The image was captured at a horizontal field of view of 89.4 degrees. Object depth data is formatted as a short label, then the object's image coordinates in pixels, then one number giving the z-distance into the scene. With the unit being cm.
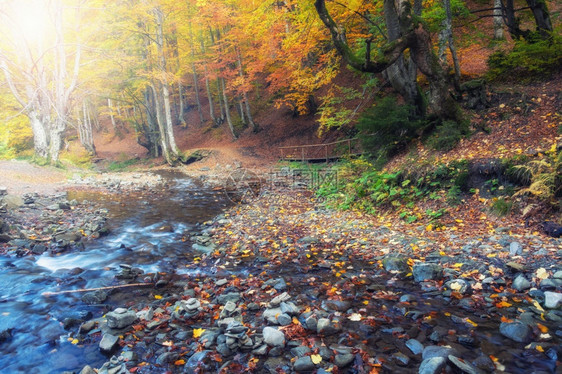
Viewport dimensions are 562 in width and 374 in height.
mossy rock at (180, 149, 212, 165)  2236
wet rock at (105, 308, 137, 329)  366
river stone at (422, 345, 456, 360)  270
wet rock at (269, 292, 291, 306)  392
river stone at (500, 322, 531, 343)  284
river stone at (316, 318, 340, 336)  326
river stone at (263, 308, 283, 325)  354
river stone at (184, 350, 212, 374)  288
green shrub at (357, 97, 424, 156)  836
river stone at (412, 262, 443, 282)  420
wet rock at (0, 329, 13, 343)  362
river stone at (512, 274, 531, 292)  357
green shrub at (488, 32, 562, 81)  787
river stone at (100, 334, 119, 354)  325
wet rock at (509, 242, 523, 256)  425
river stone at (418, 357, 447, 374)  249
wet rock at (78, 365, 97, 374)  285
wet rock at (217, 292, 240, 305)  419
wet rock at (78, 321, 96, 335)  364
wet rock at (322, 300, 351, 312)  371
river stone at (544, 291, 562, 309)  317
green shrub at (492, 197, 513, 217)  530
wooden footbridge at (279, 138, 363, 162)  1508
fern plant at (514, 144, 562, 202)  476
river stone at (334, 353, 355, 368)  277
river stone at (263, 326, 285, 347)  312
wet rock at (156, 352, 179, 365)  303
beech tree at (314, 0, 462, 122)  745
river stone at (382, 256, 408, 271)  464
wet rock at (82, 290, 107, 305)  444
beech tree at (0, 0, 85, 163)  1324
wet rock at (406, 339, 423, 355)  283
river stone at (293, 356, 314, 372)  276
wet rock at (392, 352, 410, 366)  271
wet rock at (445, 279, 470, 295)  377
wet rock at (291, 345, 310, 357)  294
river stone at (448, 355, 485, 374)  245
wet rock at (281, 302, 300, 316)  364
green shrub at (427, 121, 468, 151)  740
